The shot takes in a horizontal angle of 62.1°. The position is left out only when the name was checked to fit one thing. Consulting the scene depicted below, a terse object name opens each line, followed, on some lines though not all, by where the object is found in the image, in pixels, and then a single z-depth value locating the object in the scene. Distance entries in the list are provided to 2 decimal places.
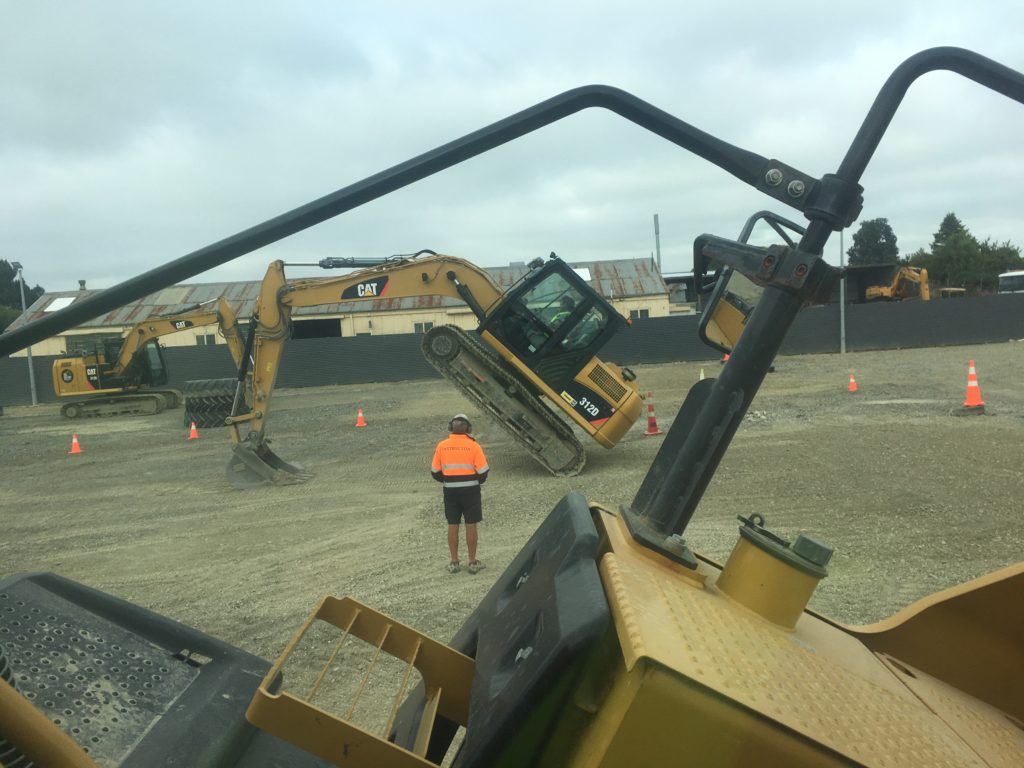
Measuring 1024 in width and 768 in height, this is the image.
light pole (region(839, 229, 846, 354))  32.07
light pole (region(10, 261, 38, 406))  31.16
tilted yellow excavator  12.52
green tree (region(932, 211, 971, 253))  80.05
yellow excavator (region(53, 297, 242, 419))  24.95
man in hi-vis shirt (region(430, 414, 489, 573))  7.58
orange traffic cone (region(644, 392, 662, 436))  15.40
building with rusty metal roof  40.25
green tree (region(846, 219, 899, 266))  84.19
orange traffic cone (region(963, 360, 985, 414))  14.74
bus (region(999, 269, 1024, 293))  51.69
